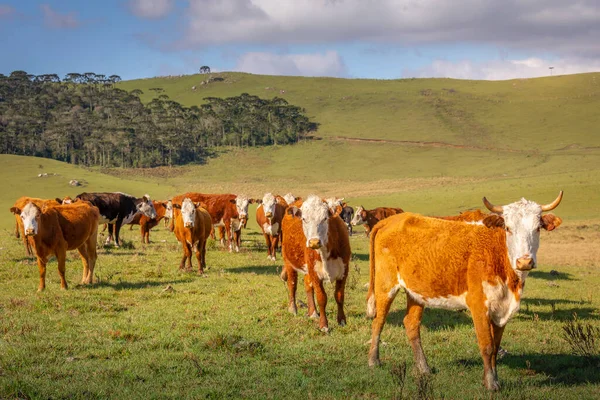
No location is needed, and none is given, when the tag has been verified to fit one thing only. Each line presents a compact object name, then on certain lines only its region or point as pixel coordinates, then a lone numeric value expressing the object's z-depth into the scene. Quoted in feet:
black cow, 75.31
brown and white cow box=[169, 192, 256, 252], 71.10
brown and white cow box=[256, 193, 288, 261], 66.27
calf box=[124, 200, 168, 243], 78.18
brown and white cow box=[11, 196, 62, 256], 57.72
